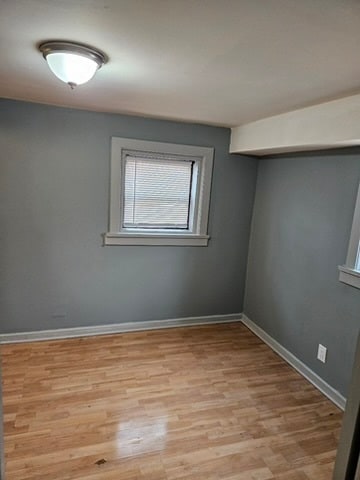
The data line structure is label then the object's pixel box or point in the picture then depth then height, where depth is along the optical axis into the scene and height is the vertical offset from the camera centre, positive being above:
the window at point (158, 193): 3.06 -0.02
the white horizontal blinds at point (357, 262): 2.31 -0.40
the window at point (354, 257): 2.29 -0.37
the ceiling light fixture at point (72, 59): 1.38 +0.57
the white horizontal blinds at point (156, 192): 3.14 -0.01
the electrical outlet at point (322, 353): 2.59 -1.21
